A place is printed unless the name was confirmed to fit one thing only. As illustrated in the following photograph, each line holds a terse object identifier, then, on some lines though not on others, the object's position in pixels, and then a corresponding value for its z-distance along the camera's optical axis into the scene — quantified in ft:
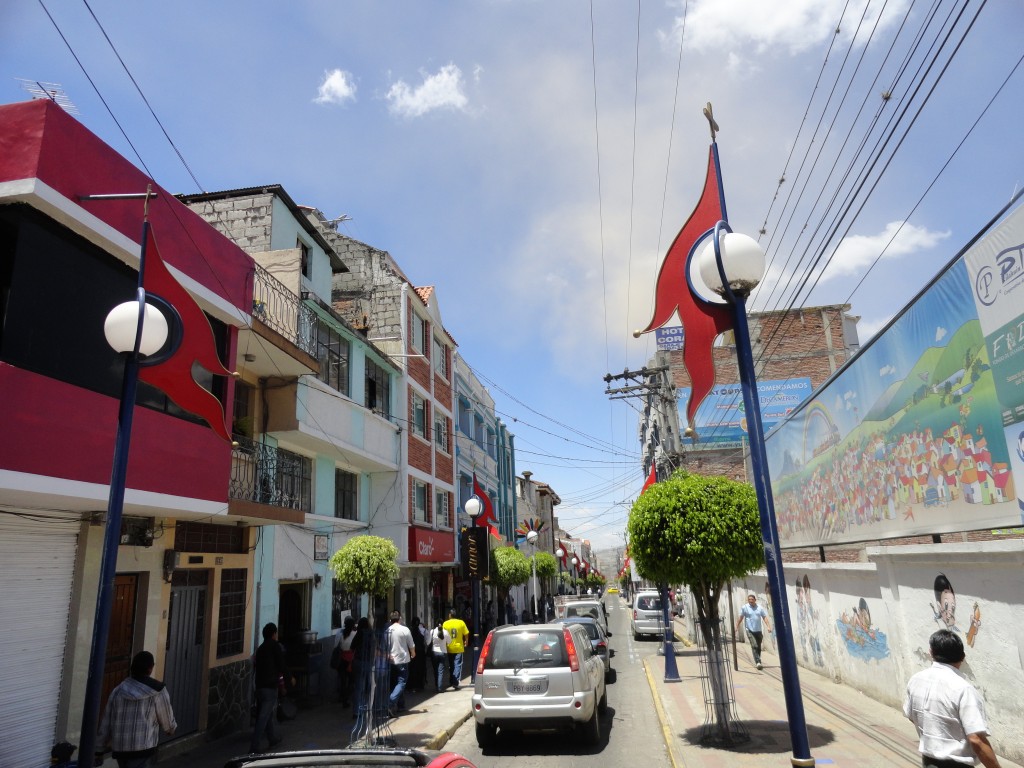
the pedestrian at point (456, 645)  48.47
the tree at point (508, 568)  85.92
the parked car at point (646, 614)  92.79
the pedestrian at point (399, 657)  39.27
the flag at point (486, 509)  68.11
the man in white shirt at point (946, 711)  13.16
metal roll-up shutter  24.53
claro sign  66.80
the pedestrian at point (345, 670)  45.47
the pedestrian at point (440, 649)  47.44
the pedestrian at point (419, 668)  49.42
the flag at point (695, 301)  17.98
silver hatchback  29.28
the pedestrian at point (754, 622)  51.42
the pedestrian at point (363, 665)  32.50
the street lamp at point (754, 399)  14.20
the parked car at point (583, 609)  80.68
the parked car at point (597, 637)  51.42
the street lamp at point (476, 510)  59.62
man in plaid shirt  20.52
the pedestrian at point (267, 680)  31.71
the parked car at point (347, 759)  11.94
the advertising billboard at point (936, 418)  20.38
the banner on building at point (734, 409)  97.14
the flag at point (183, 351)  19.60
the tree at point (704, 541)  29.27
